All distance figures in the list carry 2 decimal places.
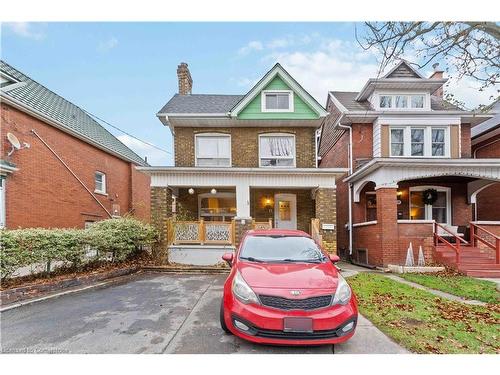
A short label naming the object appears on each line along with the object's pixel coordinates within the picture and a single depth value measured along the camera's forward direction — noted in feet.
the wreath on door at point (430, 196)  44.75
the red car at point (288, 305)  11.73
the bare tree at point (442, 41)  20.12
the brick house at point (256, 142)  43.96
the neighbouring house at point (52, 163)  35.12
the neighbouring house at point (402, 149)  44.01
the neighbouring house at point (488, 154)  47.75
